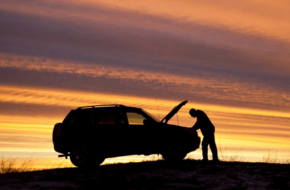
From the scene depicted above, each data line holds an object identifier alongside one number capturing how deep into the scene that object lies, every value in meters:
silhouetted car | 17.59
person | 17.83
